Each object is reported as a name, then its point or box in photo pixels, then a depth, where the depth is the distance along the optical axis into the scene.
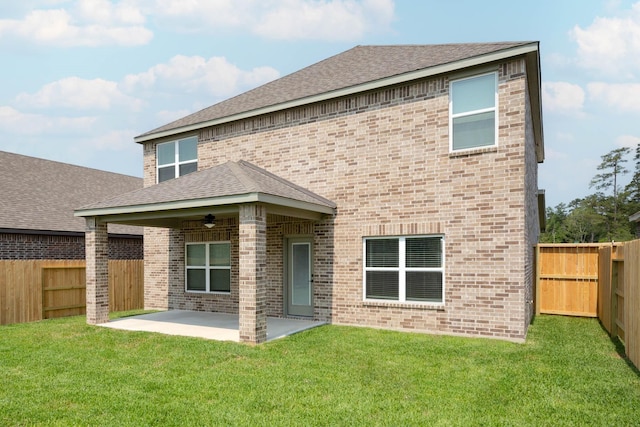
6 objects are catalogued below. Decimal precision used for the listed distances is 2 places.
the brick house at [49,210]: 14.61
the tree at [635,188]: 48.66
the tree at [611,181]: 51.06
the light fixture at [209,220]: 10.44
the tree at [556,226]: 64.22
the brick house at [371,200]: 8.58
